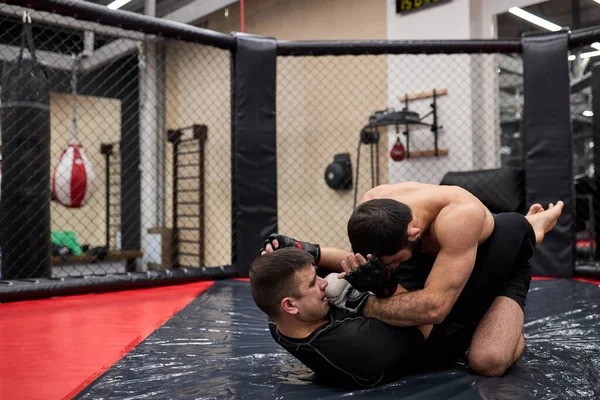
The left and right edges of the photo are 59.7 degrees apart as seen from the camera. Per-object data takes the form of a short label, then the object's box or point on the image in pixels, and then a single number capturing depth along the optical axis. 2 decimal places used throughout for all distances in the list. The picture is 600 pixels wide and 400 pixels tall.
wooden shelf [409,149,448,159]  4.88
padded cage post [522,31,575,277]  3.56
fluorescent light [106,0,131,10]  6.73
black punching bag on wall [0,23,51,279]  3.22
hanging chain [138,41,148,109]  7.57
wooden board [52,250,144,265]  6.73
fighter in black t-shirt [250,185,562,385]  1.50
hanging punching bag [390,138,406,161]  4.89
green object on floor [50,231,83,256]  7.76
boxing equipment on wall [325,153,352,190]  5.41
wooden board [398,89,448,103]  4.90
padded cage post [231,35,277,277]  3.68
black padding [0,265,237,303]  2.96
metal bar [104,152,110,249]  7.71
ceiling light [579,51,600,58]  6.79
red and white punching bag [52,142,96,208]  4.28
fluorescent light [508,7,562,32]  5.06
